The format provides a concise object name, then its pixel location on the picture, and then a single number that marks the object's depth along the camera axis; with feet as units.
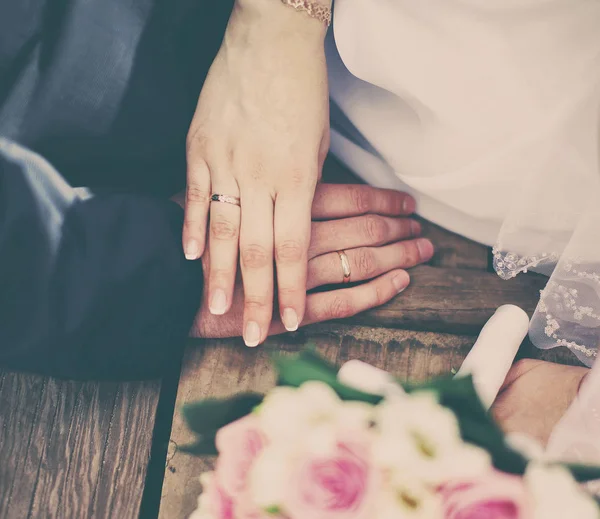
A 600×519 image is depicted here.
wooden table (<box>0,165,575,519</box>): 2.69
